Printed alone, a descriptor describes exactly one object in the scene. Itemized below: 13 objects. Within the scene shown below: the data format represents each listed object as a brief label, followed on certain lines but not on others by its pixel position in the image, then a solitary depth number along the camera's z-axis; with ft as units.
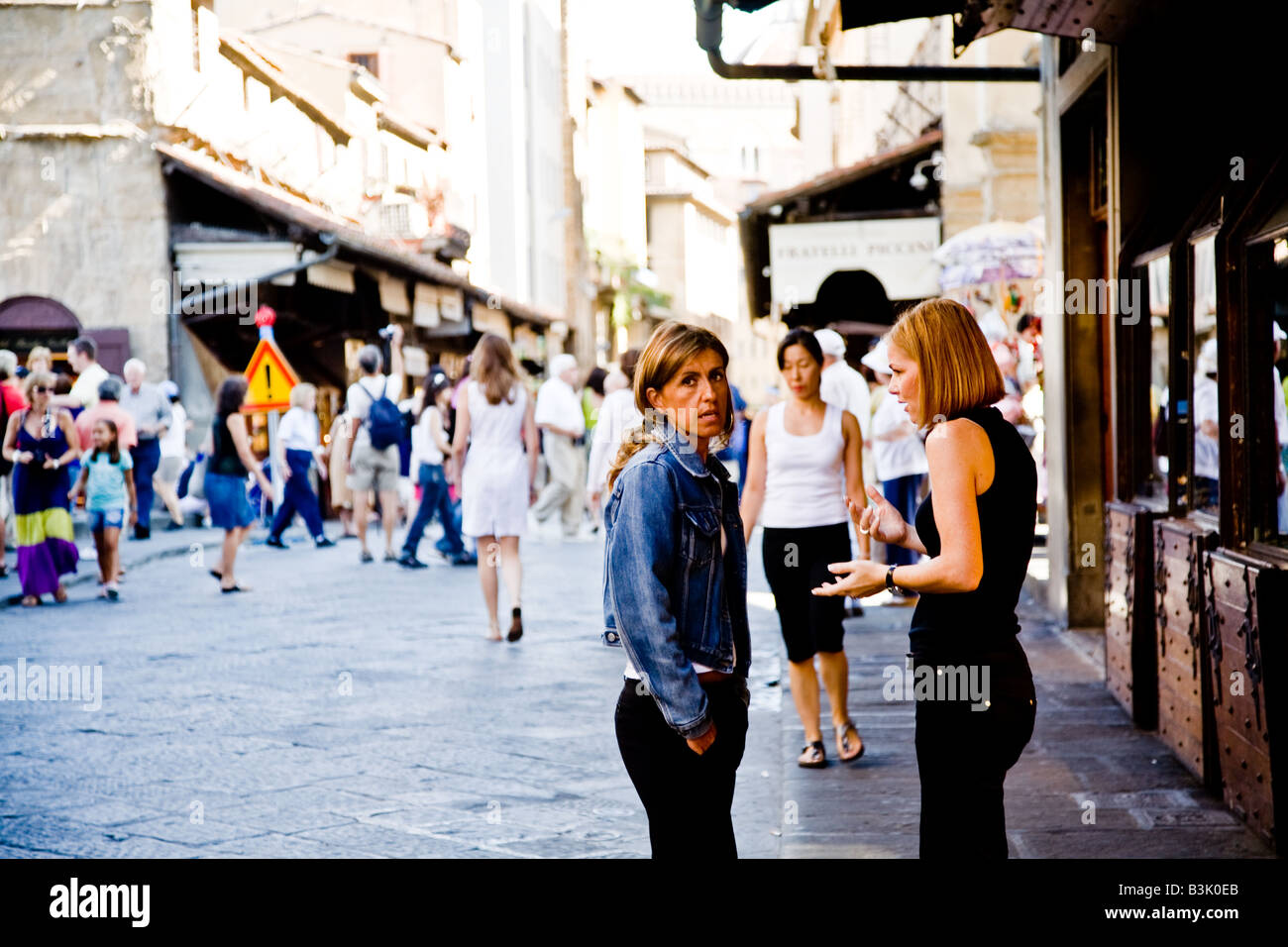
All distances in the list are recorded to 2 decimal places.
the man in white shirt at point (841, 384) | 31.55
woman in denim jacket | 10.31
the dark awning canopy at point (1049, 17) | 18.48
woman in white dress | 30.96
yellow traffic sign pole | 51.26
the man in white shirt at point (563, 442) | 50.88
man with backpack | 46.83
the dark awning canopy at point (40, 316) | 69.05
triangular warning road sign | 50.96
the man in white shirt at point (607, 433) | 36.04
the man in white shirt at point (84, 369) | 48.16
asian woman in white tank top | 19.85
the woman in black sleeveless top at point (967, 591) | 10.69
